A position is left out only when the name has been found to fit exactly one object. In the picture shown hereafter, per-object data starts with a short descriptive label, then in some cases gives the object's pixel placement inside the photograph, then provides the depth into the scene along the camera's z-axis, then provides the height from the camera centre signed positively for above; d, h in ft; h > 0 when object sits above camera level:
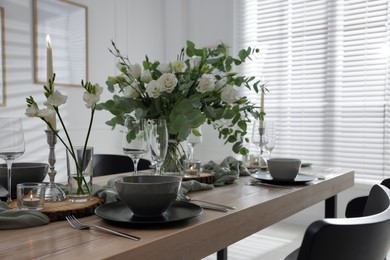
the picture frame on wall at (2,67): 9.48 +1.03
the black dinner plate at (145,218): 3.02 -0.80
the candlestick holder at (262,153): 6.19 -0.64
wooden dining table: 2.47 -0.86
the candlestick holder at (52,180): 3.73 -0.65
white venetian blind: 10.77 +1.09
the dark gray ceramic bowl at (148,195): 3.02 -0.62
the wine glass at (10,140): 3.58 -0.26
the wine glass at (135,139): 4.07 -0.26
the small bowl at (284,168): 4.99 -0.67
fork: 2.73 -0.84
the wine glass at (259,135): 6.19 -0.33
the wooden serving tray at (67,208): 3.23 -0.80
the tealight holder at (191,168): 5.12 -0.70
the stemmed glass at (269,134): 6.18 -0.31
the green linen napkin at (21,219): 2.95 -0.79
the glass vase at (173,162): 5.04 -0.62
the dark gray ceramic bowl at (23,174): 4.13 -0.64
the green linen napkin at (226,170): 5.11 -0.79
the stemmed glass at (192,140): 5.68 -0.38
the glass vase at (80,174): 3.73 -0.58
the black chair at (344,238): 2.02 -0.63
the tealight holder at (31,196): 3.30 -0.69
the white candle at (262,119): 5.63 -0.08
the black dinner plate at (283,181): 5.06 -0.83
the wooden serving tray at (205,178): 4.96 -0.80
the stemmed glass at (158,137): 4.17 -0.25
